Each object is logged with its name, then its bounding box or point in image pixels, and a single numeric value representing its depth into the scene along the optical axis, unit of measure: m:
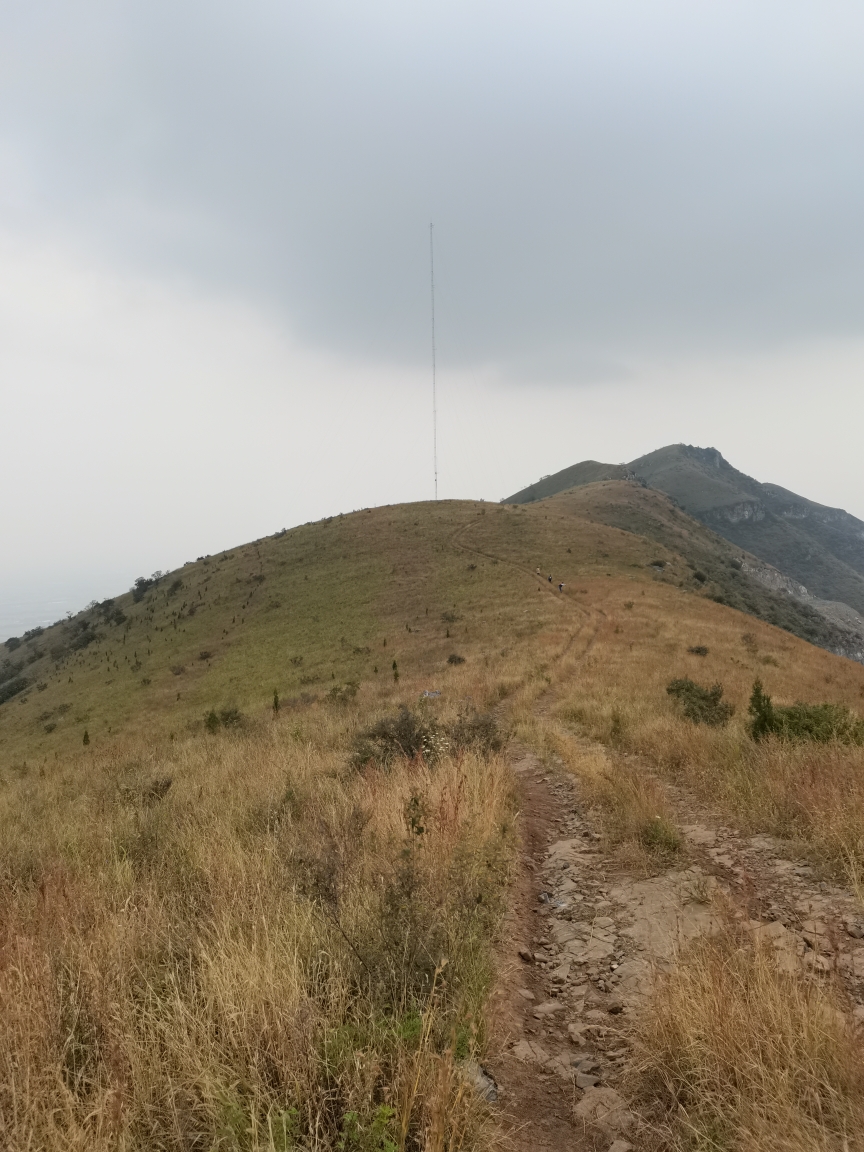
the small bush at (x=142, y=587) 61.66
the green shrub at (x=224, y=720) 18.86
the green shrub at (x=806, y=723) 8.05
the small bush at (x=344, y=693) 21.19
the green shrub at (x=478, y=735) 9.27
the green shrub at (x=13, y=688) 48.53
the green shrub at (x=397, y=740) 8.69
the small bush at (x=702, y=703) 12.16
